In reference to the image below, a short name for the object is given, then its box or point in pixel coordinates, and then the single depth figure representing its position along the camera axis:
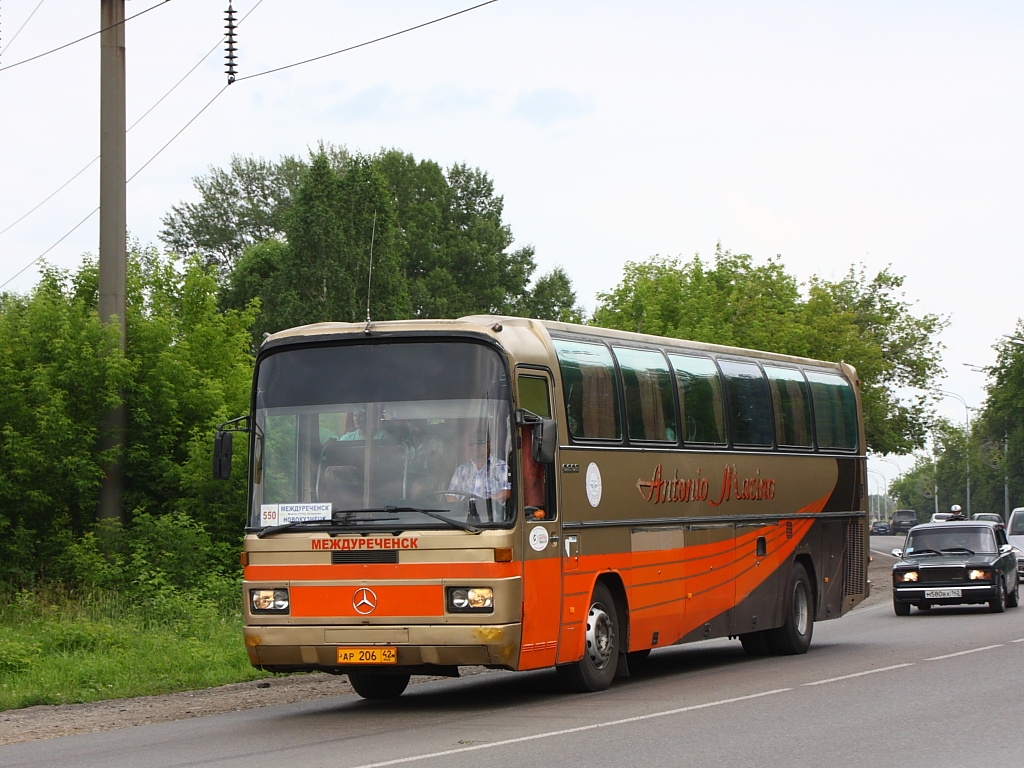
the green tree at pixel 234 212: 78.31
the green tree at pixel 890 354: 53.53
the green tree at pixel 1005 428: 96.44
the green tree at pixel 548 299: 78.62
